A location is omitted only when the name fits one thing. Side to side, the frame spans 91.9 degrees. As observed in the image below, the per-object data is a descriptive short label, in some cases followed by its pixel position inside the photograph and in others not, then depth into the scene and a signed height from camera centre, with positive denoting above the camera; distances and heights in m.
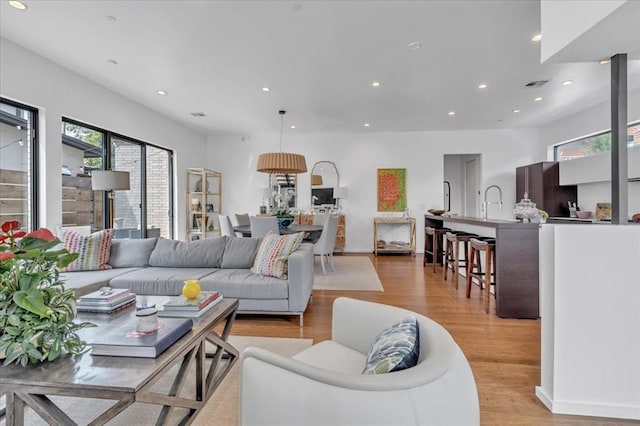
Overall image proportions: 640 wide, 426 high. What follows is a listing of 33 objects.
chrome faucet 6.90 +0.37
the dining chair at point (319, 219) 5.89 -0.16
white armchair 0.84 -0.53
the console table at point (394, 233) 6.93 -0.56
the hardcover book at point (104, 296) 1.89 -0.53
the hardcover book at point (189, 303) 1.82 -0.55
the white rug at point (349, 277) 4.21 -1.02
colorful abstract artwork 7.29 +0.51
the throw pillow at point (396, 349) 0.99 -0.48
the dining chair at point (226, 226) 5.00 -0.24
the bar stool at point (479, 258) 3.32 -0.57
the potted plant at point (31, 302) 1.17 -0.35
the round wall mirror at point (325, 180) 7.45 +0.74
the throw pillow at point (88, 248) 3.21 -0.38
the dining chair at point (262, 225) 4.45 -0.20
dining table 4.64 -0.29
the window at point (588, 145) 4.82 +1.19
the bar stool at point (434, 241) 5.12 -0.55
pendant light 4.16 +0.66
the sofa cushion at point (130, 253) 3.46 -0.46
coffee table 1.14 -0.64
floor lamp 4.08 +0.42
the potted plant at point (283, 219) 4.64 -0.12
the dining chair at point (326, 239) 4.83 -0.44
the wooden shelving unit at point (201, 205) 6.93 +0.15
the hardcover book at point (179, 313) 1.80 -0.59
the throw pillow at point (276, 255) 3.01 -0.43
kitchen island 3.06 -0.60
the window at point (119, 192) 4.29 +0.49
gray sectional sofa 2.91 -0.62
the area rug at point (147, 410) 1.61 -1.09
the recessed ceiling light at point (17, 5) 2.67 +1.82
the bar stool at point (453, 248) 4.11 -0.57
